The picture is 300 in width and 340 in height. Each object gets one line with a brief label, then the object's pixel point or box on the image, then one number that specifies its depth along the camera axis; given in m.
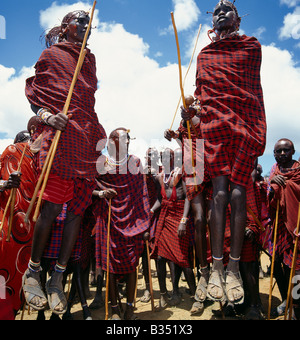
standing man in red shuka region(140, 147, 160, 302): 5.64
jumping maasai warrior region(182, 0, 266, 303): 2.67
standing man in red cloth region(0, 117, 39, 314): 3.44
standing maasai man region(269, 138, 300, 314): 3.99
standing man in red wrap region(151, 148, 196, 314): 5.10
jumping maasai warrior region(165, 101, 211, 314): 3.57
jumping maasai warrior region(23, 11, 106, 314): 2.79
